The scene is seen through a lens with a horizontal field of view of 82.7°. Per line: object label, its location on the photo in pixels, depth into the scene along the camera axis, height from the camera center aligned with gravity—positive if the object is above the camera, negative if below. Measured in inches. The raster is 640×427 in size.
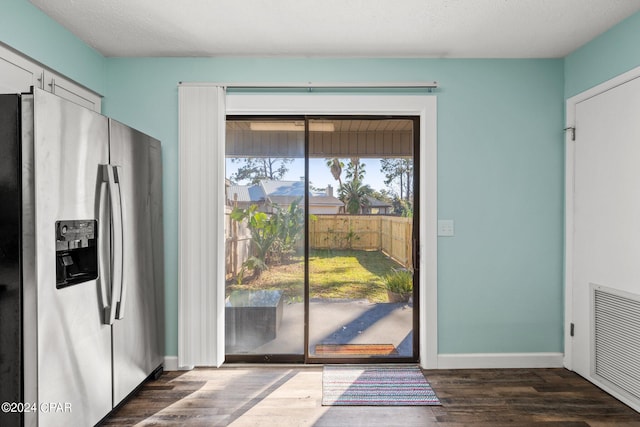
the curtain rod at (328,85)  113.3 +38.7
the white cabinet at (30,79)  80.3 +32.2
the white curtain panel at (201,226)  112.0 -5.4
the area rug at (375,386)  94.7 -50.1
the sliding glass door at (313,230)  118.4 -7.0
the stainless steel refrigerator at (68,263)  63.9 -11.0
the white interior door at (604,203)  92.7 +1.4
